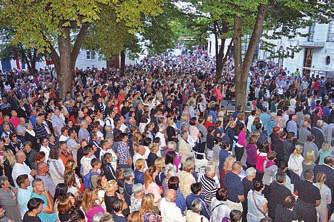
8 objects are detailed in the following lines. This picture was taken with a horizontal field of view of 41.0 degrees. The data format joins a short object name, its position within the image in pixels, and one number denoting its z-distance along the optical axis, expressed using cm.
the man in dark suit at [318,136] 1148
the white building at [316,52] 3697
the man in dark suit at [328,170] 802
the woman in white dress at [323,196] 739
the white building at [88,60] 5047
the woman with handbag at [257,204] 665
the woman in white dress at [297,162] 875
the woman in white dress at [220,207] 623
